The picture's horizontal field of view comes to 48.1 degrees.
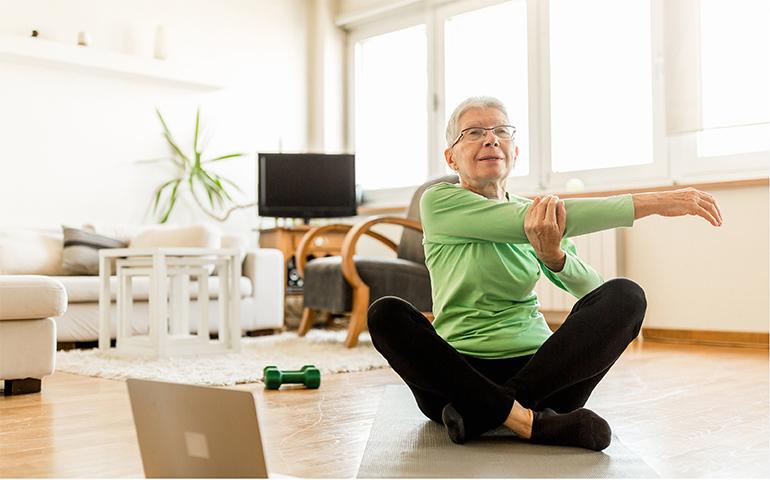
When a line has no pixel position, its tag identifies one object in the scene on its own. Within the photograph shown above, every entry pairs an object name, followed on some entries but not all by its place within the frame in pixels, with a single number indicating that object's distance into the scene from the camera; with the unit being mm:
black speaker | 5703
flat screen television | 5605
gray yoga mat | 1544
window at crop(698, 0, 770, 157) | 4227
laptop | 1071
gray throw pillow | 4473
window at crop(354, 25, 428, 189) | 6102
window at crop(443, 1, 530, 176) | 5402
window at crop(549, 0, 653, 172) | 4805
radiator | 4688
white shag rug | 3037
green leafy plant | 5652
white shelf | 4910
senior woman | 1729
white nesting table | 3568
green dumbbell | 2779
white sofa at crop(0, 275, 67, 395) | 2652
